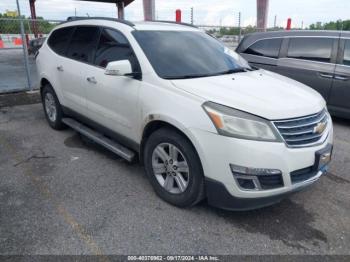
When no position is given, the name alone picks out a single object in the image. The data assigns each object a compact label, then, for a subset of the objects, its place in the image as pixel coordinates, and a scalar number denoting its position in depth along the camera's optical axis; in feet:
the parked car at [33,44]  39.23
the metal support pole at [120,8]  57.08
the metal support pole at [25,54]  25.48
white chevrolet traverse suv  8.73
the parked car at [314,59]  18.98
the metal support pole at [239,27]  39.47
